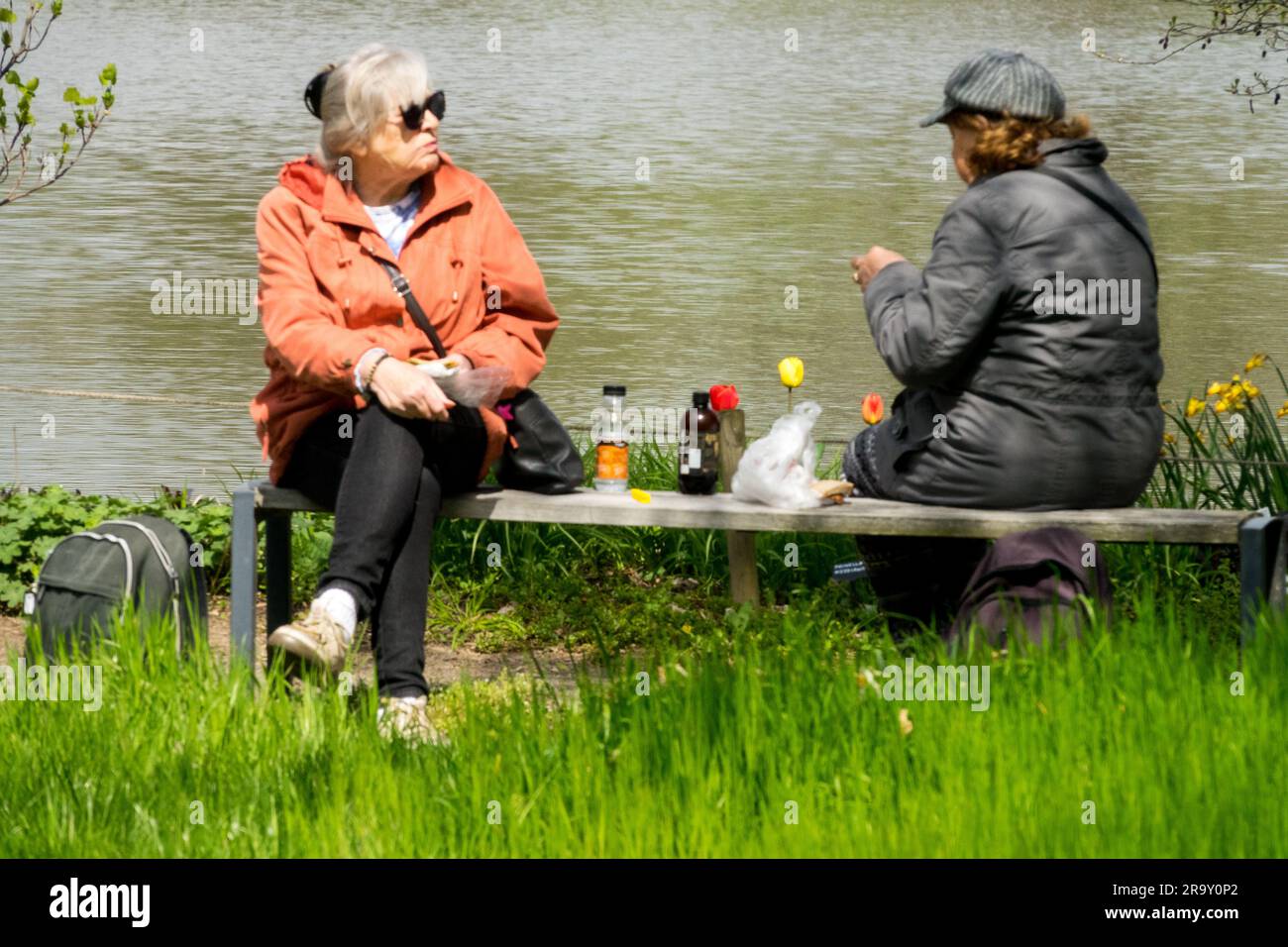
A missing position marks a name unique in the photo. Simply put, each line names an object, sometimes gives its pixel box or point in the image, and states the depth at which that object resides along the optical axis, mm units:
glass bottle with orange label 11164
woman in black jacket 9586
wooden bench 9547
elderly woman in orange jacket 9883
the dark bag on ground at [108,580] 10133
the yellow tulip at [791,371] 11344
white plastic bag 10141
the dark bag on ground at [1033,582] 9227
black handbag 10625
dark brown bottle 11156
